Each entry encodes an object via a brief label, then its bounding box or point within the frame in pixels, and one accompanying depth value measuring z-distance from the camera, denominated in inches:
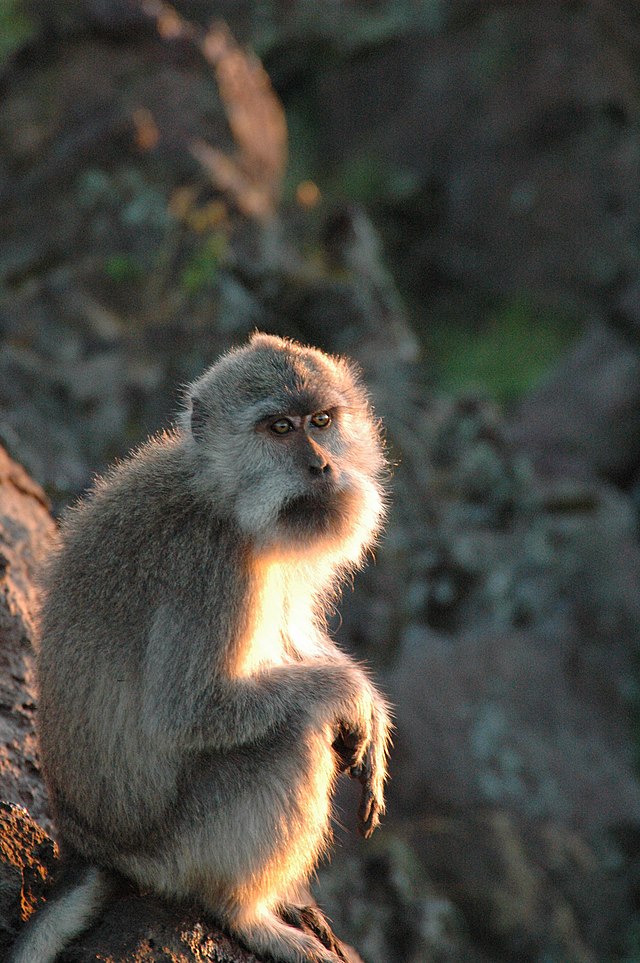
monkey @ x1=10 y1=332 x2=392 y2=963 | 270.1
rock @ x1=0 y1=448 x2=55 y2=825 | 313.3
